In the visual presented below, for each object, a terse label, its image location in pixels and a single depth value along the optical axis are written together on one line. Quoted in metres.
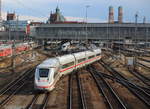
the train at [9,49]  51.70
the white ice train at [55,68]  21.39
